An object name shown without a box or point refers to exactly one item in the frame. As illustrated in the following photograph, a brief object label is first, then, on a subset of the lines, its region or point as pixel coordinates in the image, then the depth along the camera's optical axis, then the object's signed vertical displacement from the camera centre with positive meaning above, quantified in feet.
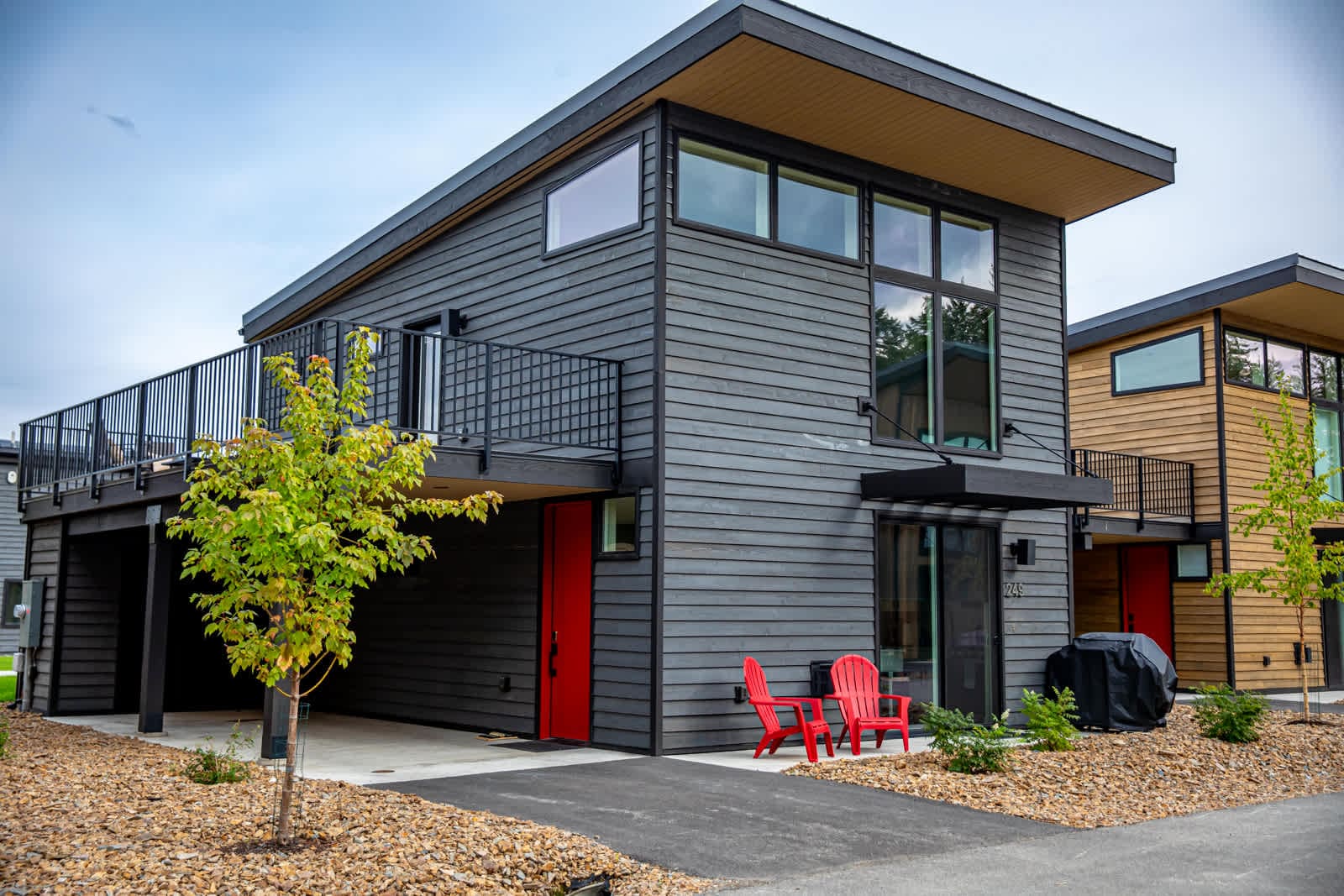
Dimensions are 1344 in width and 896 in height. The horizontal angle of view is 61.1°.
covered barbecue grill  37.52 -3.80
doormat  32.96 -5.45
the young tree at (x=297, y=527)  17.38 +0.46
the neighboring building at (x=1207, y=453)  55.42 +5.84
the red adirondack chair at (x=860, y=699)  32.14 -3.91
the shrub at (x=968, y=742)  27.78 -4.39
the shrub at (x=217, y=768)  24.64 -4.71
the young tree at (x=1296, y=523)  41.78 +1.77
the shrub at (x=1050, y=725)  31.30 -4.31
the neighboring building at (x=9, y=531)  77.41 +1.56
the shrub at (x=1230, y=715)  34.22 -4.41
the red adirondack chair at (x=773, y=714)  30.40 -4.07
